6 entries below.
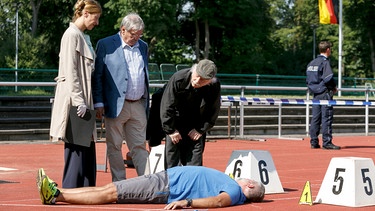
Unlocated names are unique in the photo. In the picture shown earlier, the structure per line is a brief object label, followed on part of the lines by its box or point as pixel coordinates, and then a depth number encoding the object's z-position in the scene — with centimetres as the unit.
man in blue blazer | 912
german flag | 3662
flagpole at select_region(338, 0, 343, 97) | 3569
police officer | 1695
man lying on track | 815
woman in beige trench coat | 858
